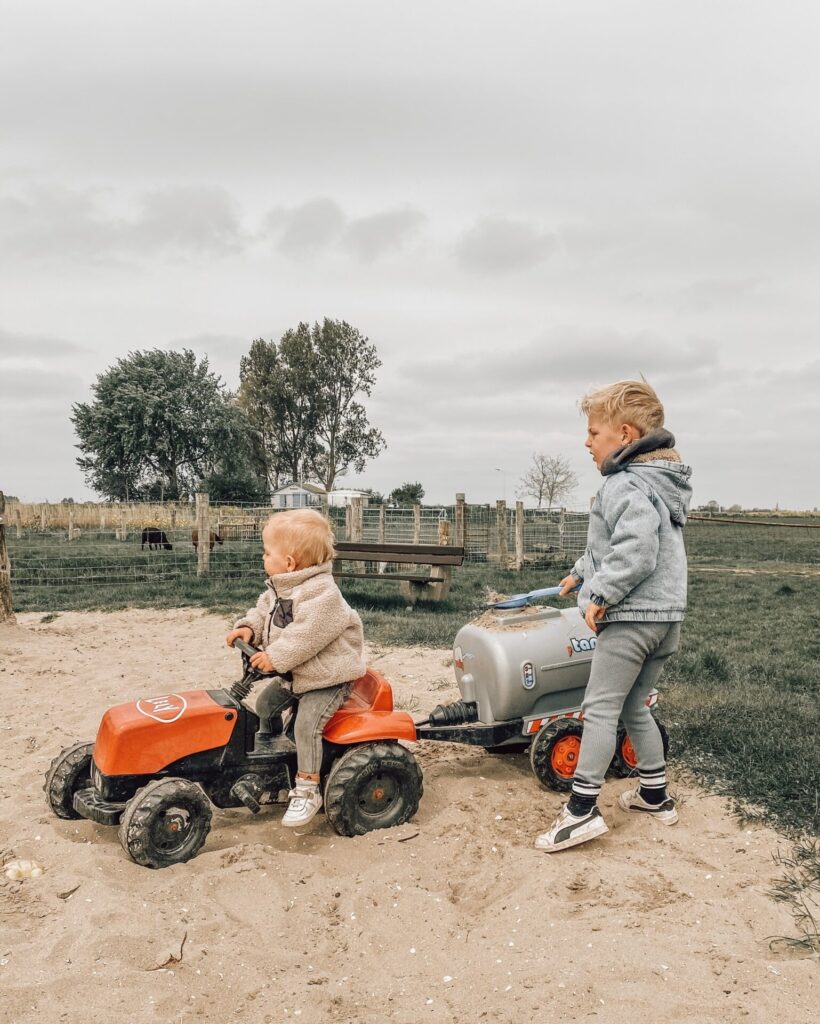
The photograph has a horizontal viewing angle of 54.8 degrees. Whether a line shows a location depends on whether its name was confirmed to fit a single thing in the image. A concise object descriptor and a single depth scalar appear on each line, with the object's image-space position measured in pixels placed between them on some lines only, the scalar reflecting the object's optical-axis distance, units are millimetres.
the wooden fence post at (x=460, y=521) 14094
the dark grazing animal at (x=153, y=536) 20264
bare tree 51750
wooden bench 11031
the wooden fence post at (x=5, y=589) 8688
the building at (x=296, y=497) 46594
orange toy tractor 3152
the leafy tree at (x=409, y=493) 53200
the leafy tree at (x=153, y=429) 47000
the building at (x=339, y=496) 49931
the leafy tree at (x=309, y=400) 50812
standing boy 3287
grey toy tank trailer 3959
